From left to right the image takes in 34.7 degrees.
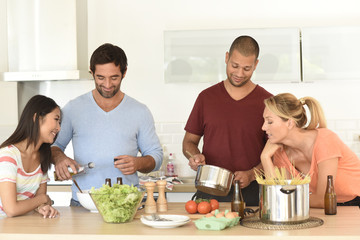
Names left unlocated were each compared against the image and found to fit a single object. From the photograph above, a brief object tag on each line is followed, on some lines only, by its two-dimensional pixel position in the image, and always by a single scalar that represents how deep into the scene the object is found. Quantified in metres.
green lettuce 2.77
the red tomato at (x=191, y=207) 2.99
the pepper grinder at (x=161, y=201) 3.12
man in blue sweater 3.39
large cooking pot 2.69
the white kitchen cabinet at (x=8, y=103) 5.40
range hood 5.31
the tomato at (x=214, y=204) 3.02
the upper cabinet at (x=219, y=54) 4.97
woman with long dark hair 3.01
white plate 2.67
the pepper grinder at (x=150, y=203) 3.07
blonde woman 3.13
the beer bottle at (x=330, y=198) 2.92
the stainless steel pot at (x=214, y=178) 2.98
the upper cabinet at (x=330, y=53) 4.93
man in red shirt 3.62
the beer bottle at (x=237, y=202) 2.88
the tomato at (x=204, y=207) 2.97
